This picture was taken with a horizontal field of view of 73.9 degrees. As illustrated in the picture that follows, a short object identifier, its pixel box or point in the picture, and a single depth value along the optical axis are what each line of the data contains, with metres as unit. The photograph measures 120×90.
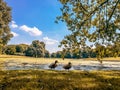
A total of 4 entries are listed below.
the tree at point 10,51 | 44.36
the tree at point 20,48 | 50.00
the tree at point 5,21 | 23.02
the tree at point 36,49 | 47.85
